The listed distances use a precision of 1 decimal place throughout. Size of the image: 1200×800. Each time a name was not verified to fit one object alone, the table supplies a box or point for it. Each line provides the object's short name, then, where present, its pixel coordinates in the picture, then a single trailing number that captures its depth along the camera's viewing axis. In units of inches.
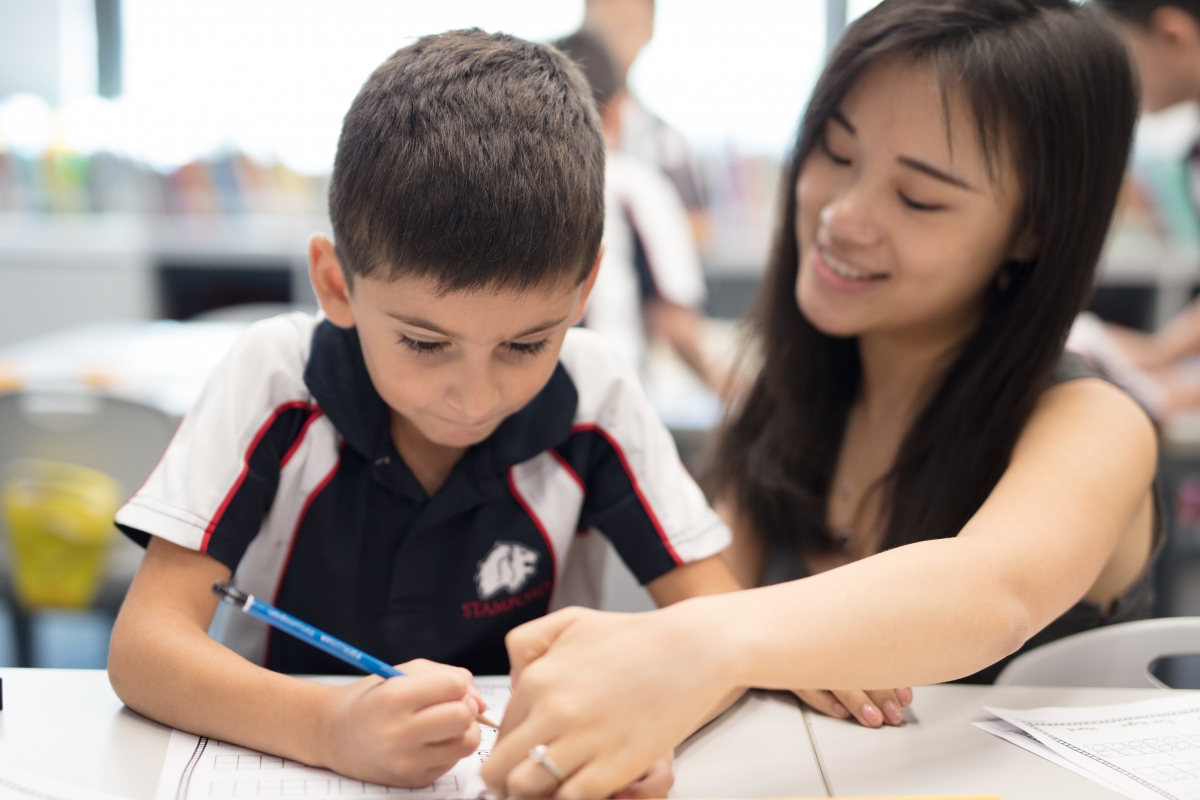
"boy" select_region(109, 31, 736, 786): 29.8
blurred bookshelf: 149.9
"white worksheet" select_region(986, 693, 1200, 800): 27.7
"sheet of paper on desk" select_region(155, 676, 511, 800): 26.1
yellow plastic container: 71.0
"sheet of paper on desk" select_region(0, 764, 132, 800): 25.0
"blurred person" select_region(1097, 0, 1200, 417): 86.6
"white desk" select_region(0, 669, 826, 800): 27.0
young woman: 25.5
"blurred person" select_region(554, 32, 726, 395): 99.7
